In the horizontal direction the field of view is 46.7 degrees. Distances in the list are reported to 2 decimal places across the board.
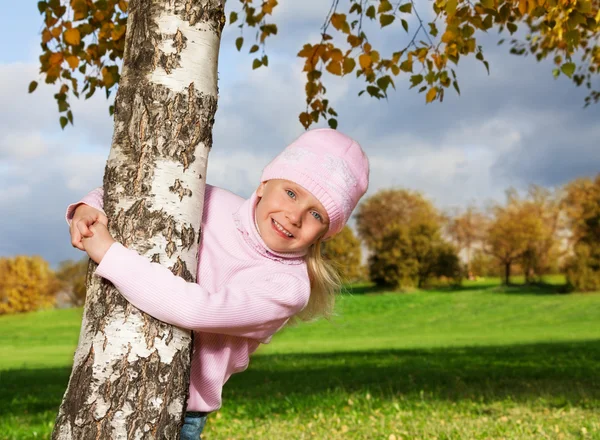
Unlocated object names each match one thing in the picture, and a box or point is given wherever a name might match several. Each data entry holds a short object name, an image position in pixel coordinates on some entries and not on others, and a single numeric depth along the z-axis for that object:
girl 2.58
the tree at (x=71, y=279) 38.19
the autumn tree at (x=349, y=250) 39.56
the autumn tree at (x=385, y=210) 45.78
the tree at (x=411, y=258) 38.66
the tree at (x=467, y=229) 41.72
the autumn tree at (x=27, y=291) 37.88
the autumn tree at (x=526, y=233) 38.47
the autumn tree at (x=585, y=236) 35.47
